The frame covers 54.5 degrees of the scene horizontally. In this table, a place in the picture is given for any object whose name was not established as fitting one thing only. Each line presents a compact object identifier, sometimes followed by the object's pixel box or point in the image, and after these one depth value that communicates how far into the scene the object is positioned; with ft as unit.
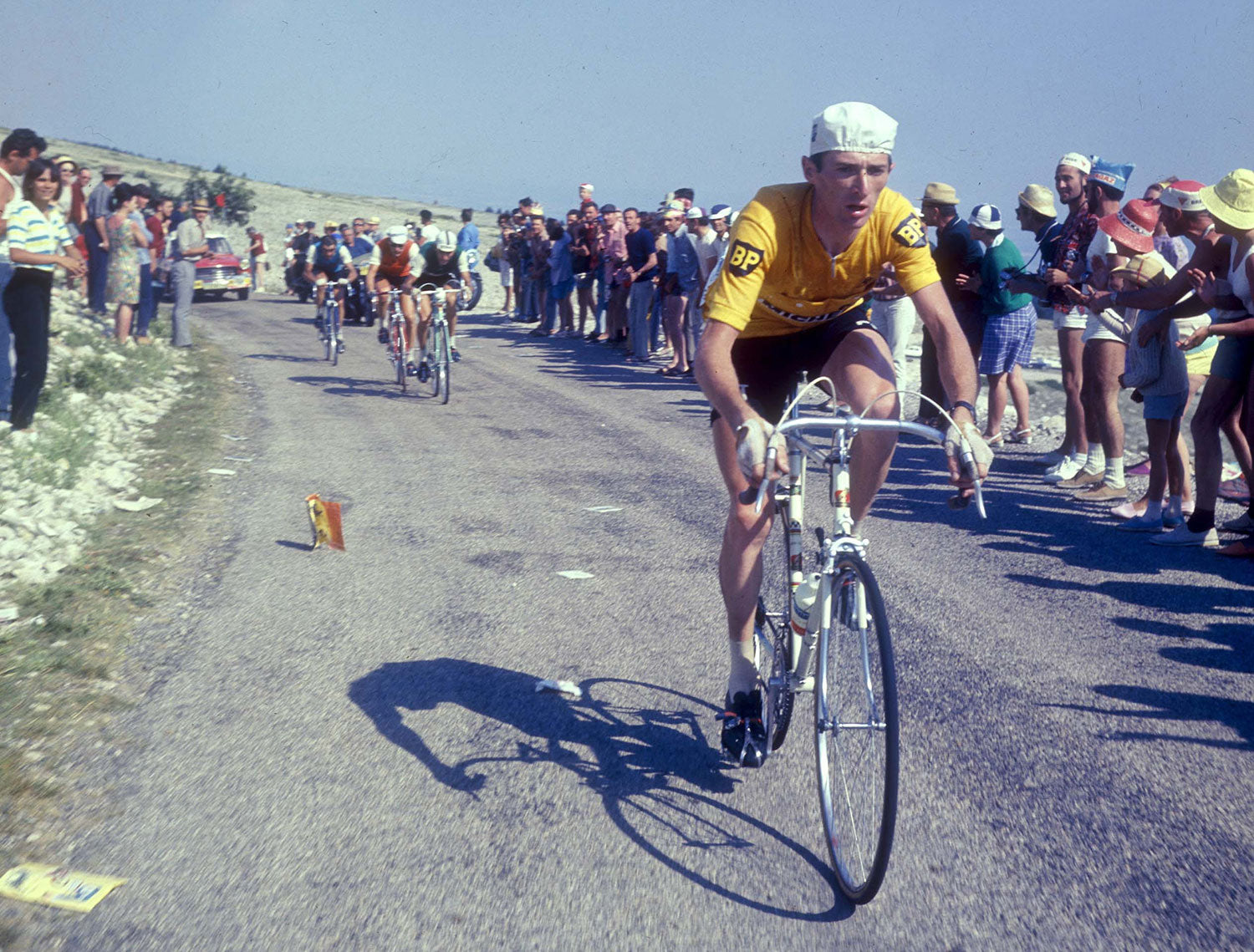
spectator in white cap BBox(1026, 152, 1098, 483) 30.94
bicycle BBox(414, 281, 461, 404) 46.21
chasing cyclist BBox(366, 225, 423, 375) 49.37
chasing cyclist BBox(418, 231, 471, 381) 49.80
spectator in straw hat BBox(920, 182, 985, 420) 36.96
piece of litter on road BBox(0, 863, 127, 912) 10.66
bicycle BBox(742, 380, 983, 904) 10.35
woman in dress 52.19
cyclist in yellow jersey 11.78
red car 114.62
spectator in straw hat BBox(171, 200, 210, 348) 56.75
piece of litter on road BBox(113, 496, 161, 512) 25.84
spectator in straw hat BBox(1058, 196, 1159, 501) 28.22
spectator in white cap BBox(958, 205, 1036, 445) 35.94
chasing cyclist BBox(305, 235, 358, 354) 70.03
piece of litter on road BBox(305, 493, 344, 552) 23.21
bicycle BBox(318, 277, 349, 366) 60.08
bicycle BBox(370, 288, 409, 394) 49.55
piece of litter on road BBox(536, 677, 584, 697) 16.12
